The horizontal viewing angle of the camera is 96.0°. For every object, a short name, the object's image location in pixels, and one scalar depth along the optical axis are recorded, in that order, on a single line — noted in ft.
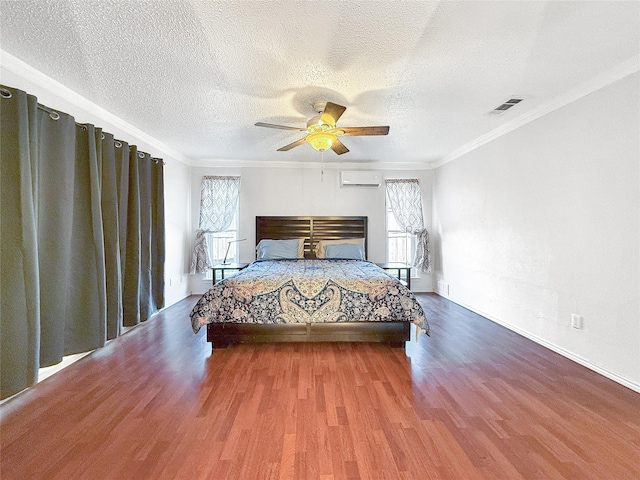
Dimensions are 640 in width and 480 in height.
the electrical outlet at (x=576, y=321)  8.36
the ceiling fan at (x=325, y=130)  8.38
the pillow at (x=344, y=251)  15.71
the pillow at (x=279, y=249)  15.62
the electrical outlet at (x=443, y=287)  16.42
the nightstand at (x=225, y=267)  14.90
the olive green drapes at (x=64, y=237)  6.35
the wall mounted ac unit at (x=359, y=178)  17.08
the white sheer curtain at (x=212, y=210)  16.51
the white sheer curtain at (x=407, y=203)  17.53
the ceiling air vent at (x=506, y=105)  9.05
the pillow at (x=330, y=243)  16.37
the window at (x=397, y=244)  17.93
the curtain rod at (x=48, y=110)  6.36
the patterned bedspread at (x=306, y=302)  9.23
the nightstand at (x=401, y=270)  15.24
